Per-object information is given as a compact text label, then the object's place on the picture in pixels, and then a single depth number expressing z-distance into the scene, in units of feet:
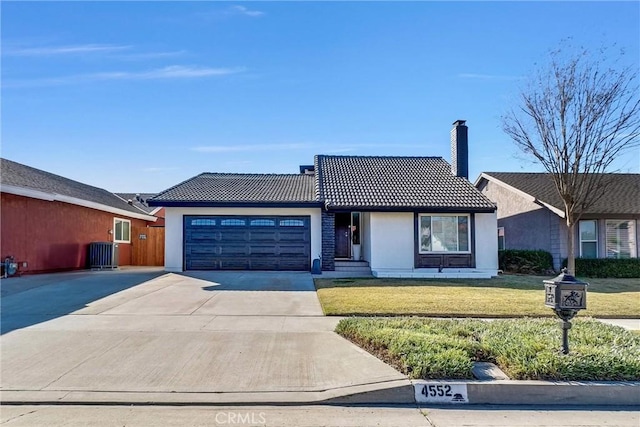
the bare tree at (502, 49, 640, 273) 43.39
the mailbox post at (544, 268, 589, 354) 18.28
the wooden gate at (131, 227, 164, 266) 73.10
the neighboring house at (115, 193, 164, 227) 90.29
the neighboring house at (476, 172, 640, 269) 58.65
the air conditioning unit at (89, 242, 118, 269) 62.03
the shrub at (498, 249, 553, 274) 58.34
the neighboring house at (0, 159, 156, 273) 48.75
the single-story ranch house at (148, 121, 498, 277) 54.80
